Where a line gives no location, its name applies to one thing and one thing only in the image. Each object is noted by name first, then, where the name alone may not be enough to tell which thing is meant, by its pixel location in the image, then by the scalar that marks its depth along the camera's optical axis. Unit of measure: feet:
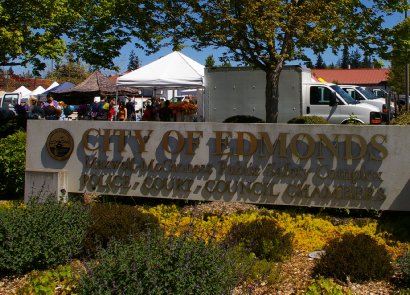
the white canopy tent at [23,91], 123.92
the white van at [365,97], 63.87
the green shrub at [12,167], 30.30
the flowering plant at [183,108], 67.51
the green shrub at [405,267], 15.85
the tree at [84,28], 41.83
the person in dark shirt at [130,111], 79.70
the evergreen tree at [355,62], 491.14
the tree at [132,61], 413.00
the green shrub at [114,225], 19.21
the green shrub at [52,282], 15.81
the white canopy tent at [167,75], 62.23
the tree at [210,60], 168.86
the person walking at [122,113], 72.54
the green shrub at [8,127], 44.39
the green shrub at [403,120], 30.62
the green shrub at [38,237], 17.34
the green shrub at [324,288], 14.89
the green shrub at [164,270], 12.82
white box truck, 56.59
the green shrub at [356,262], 16.35
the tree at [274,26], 40.70
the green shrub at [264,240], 18.60
